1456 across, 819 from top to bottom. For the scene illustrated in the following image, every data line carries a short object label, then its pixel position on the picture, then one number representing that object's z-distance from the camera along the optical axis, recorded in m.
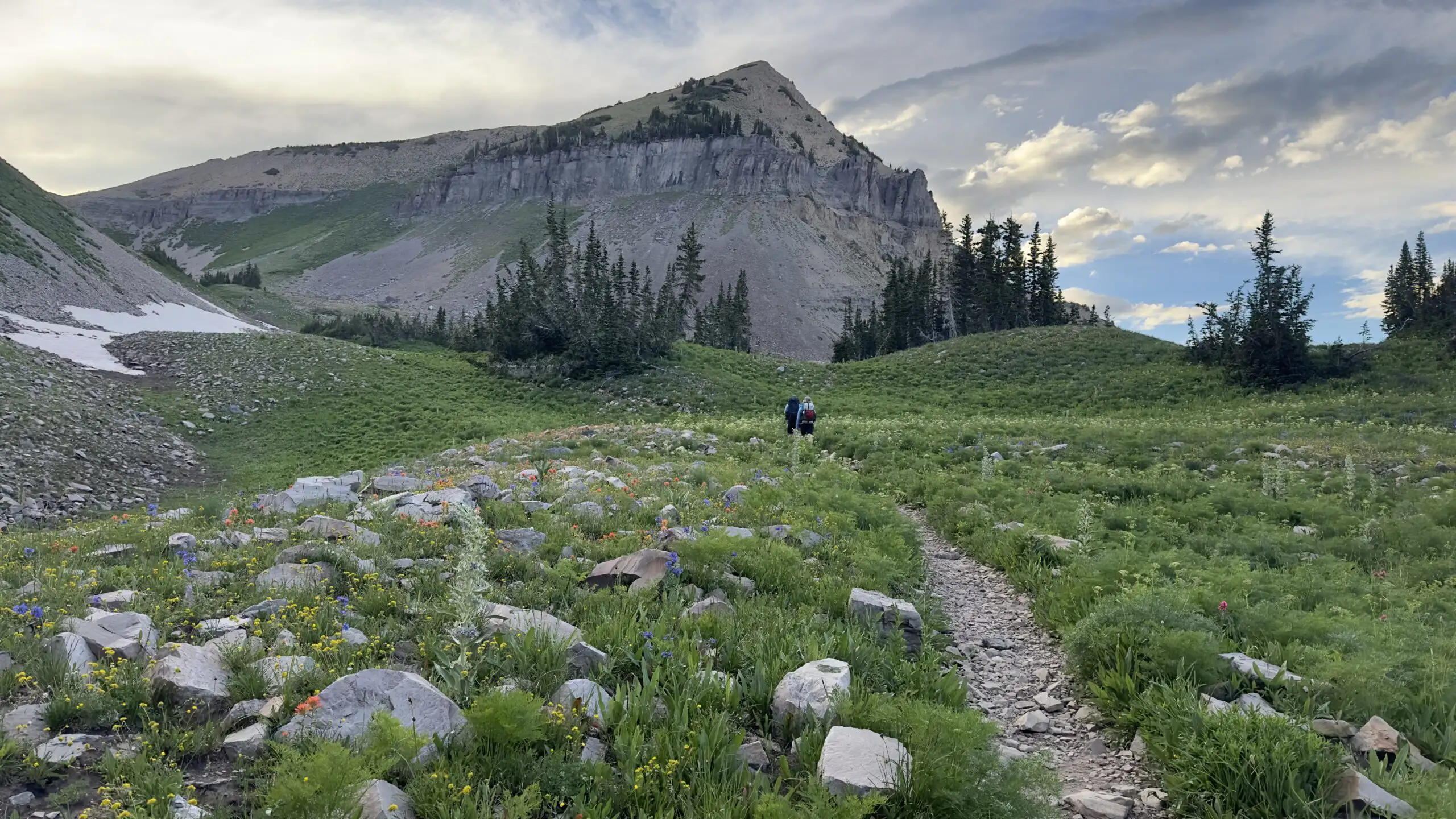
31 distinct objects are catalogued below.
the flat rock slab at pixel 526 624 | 5.85
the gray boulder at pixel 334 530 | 8.65
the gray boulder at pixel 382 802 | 3.73
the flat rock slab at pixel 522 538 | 9.05
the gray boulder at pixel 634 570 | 7.77
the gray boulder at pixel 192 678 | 4.75
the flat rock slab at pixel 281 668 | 4.98
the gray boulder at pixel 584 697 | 4.98
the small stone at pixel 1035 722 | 6.17
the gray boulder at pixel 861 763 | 4.38
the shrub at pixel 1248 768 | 4.54
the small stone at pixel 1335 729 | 5.16
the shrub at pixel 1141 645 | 6.10
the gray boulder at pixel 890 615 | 7.30
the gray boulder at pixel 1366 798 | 4.28
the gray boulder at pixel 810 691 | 5.30
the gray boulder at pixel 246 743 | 4.32
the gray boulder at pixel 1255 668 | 5.87
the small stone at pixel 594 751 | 4.54
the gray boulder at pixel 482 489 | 11.73
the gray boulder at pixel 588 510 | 10.45
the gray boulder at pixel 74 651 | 4.96
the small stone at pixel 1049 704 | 6.52
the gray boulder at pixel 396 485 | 12.54
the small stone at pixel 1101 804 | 4.80
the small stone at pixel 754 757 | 4.79
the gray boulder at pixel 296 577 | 6.94
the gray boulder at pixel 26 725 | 4.17
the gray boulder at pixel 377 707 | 4.41
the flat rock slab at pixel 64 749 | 4.07
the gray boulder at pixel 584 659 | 5.59
